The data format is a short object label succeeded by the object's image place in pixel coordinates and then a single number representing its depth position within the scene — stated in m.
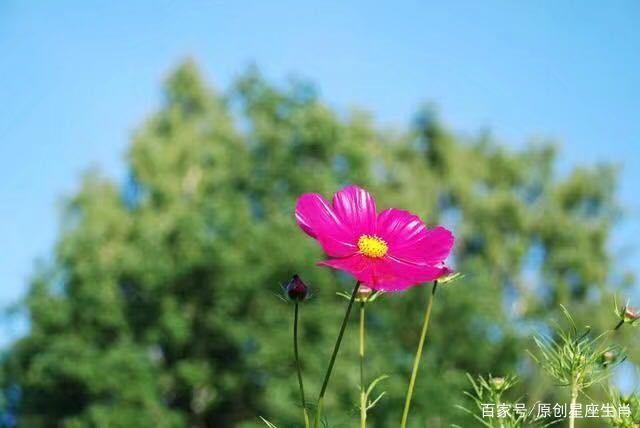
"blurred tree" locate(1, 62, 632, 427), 11.16
